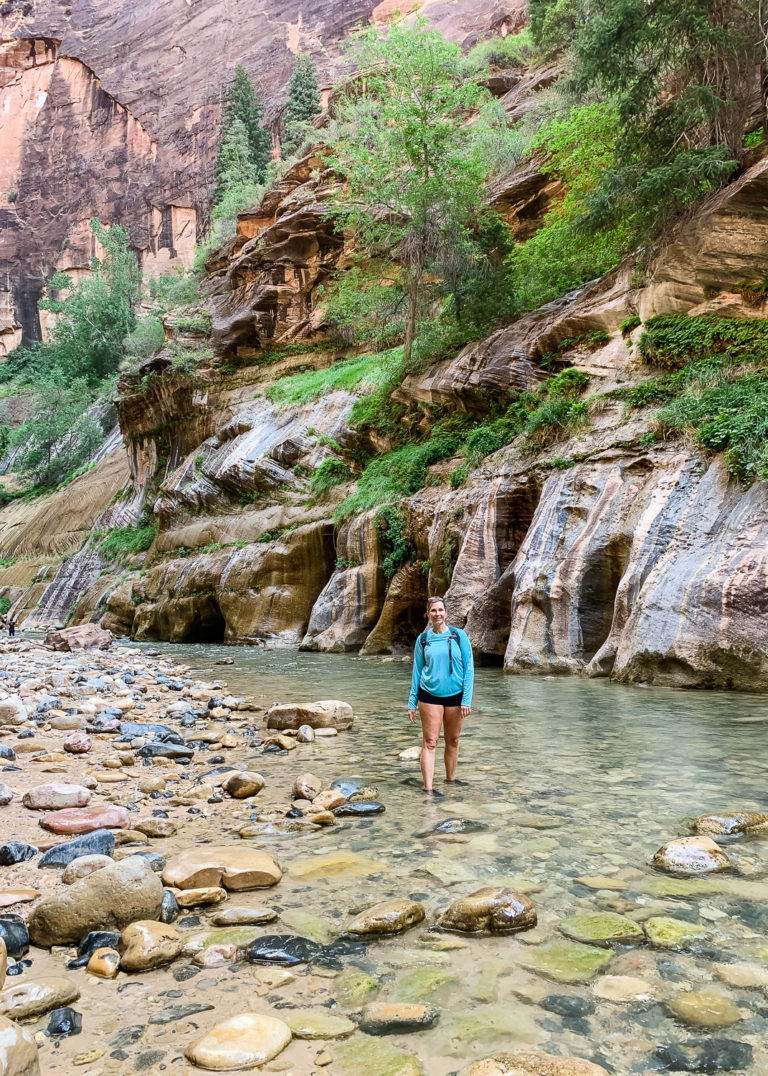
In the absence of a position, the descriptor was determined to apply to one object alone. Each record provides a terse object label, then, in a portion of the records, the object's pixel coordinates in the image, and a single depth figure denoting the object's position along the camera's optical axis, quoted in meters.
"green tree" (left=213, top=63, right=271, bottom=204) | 48.69
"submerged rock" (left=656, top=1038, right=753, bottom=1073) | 1.80
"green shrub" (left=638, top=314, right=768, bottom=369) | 11.39
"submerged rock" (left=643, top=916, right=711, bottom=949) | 2.48
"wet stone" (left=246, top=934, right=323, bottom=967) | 2.48
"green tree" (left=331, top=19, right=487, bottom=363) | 21.62
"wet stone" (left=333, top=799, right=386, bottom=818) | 4.28
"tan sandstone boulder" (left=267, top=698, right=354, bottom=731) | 7.18
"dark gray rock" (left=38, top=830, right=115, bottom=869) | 3.40
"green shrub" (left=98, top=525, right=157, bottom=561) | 31.46
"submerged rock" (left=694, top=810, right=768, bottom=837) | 3.62
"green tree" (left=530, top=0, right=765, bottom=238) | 12.74
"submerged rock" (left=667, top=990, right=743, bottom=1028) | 2.00
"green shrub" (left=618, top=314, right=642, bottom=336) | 13.68
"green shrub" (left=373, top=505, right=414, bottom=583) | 16.64
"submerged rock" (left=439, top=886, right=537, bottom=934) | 2.67
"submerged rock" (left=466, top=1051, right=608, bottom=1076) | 1.77
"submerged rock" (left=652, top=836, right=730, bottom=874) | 3.16
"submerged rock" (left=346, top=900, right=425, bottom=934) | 2.70
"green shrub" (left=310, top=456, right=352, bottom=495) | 22.38
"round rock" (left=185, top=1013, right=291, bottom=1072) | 1.89
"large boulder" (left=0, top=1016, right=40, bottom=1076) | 1.62
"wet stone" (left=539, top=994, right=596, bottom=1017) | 2.08
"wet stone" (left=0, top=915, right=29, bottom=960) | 2.51
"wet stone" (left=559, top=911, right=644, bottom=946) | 2.54
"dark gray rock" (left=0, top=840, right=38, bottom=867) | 3.39
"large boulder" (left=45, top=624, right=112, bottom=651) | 19.38
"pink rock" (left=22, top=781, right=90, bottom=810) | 4.34
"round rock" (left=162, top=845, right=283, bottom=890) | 3.16
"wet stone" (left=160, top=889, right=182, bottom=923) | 2.82
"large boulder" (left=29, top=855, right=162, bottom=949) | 2.62
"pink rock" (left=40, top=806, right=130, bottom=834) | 3.94
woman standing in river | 5.03
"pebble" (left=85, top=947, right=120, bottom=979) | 2.39
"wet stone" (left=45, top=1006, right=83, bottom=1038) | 2.03
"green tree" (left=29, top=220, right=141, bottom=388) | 51.84
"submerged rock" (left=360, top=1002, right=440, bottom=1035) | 2.04
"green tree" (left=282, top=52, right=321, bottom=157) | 48.50
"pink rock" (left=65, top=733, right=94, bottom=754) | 6.09
